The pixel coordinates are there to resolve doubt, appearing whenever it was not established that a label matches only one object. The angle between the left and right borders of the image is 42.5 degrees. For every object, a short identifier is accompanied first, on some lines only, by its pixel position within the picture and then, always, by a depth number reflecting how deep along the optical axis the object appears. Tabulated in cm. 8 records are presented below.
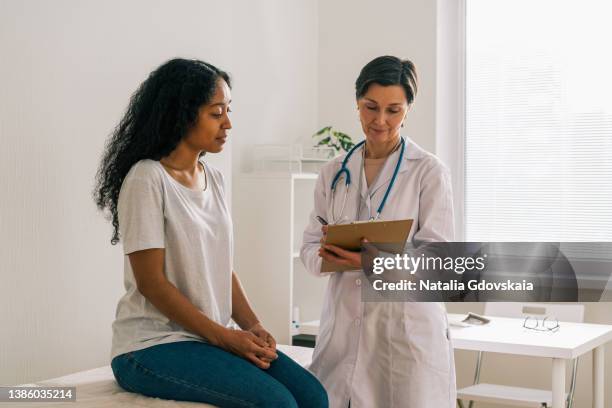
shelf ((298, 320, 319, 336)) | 341
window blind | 356
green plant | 377
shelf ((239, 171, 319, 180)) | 346
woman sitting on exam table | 184
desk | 268
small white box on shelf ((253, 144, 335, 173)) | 353
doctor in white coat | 196
